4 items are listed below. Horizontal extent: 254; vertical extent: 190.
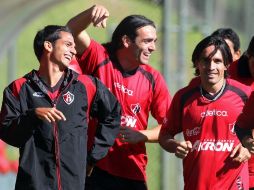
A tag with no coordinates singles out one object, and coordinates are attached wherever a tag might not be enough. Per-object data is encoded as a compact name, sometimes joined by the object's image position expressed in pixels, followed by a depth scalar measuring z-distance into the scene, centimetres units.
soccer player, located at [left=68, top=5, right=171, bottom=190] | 1755
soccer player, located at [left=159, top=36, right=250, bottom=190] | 1628
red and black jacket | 1517
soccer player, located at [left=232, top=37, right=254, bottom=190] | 1761
